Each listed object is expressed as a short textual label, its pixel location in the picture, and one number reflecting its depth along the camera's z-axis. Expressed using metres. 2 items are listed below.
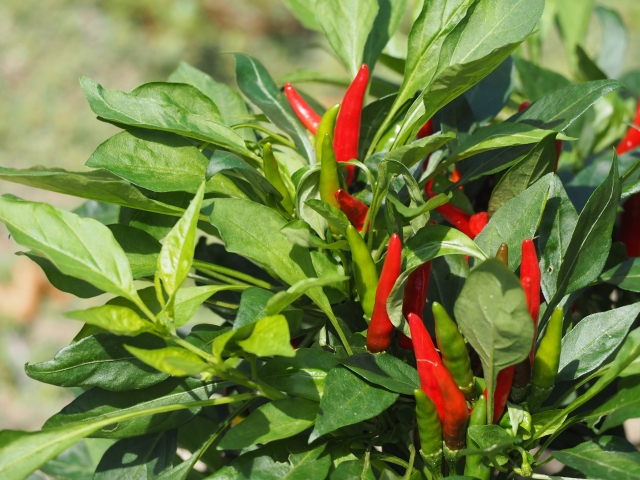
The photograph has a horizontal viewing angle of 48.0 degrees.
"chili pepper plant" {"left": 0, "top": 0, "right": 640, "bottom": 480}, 0.58
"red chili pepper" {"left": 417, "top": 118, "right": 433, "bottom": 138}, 0.82
